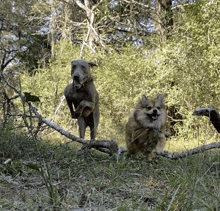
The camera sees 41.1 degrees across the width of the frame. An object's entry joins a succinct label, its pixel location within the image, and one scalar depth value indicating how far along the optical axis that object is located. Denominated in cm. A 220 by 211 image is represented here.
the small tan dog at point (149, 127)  481
